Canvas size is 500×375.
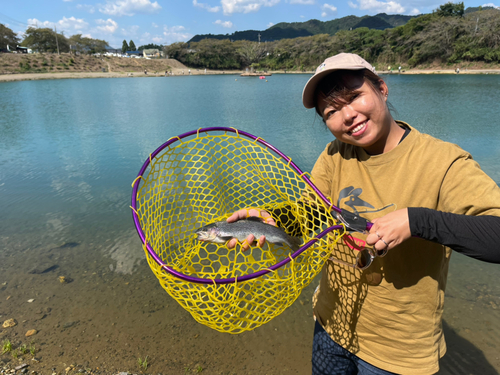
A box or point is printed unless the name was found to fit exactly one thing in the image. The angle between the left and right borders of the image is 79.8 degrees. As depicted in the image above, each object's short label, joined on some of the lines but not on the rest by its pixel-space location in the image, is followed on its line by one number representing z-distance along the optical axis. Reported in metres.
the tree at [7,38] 84.06
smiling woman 1.31
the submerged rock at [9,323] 3.62
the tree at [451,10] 66.81
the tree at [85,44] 99.83
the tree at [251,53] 109.69
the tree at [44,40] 91.80
